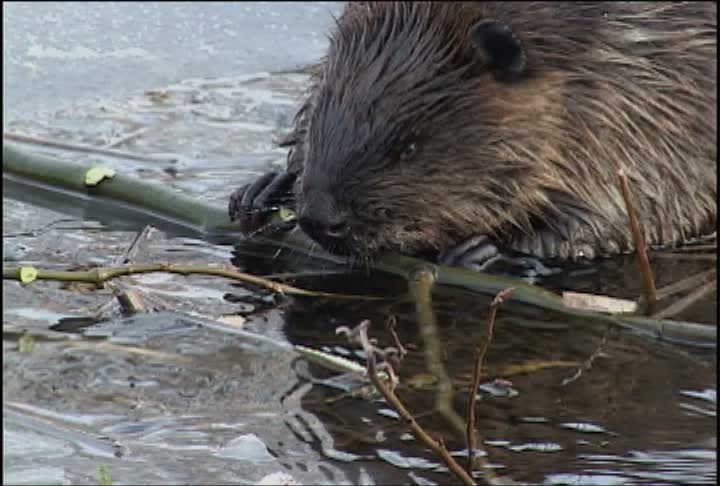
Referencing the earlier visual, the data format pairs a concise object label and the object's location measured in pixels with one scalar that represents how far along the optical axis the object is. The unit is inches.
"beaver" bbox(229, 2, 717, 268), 262.5
